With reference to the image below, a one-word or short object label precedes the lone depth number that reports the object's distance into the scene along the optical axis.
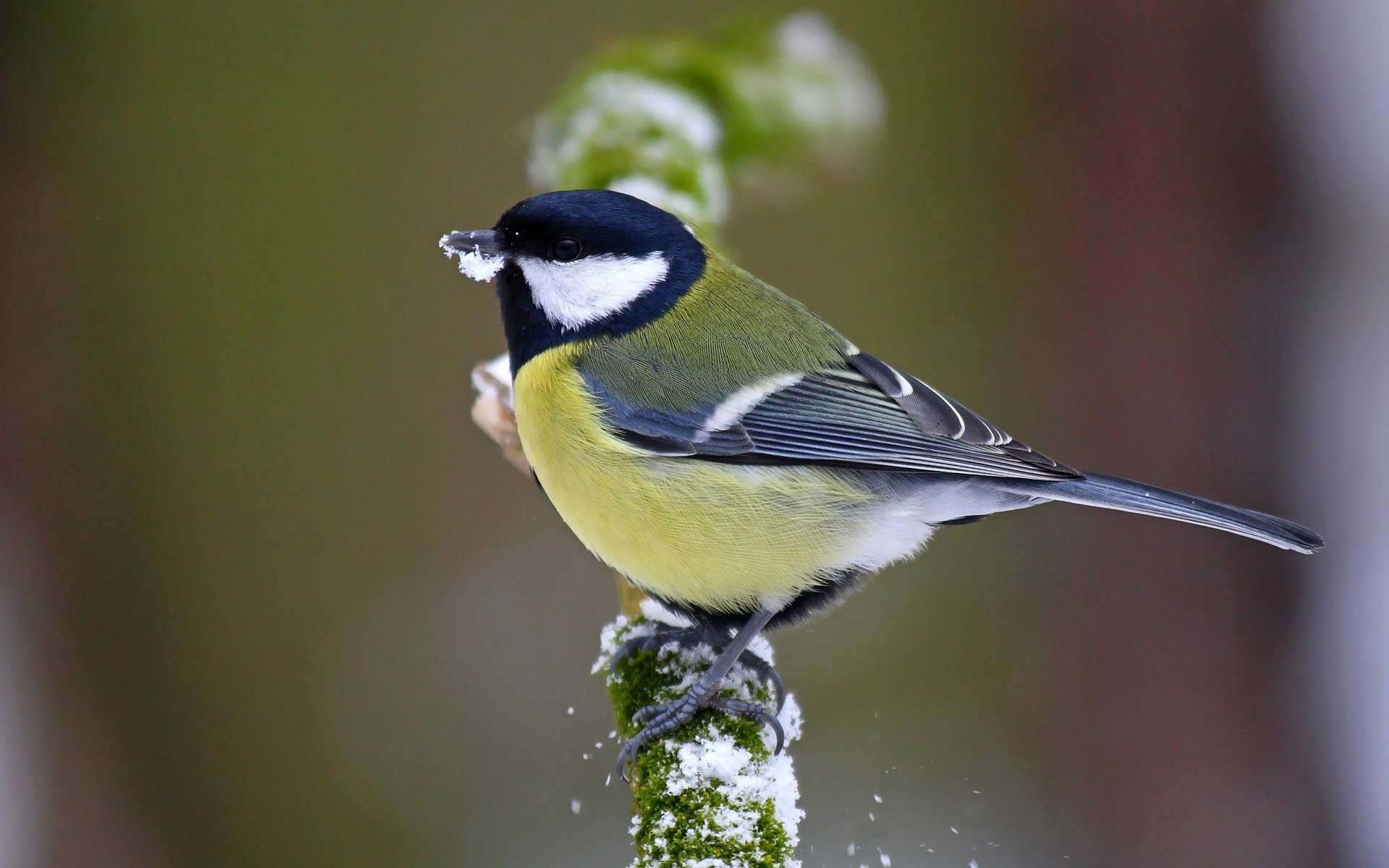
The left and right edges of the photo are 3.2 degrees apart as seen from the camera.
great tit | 3.69
